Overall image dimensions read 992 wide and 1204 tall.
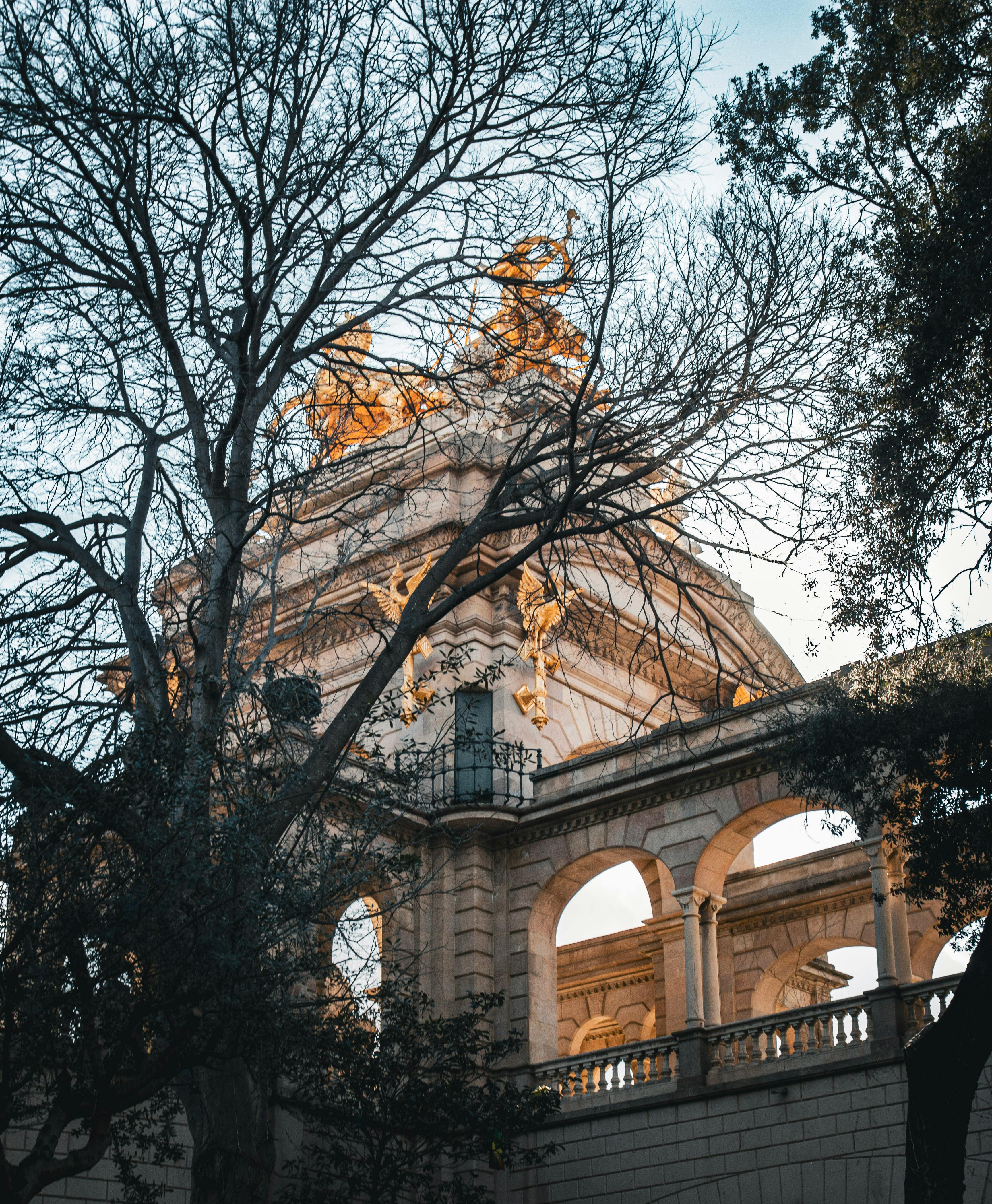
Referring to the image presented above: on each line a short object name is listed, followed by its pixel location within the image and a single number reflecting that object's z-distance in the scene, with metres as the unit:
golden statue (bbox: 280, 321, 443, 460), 14.76
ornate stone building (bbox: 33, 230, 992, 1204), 19.11
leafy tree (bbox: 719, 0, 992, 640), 14.05
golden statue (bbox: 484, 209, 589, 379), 14.88
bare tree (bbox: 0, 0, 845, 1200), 12.02
